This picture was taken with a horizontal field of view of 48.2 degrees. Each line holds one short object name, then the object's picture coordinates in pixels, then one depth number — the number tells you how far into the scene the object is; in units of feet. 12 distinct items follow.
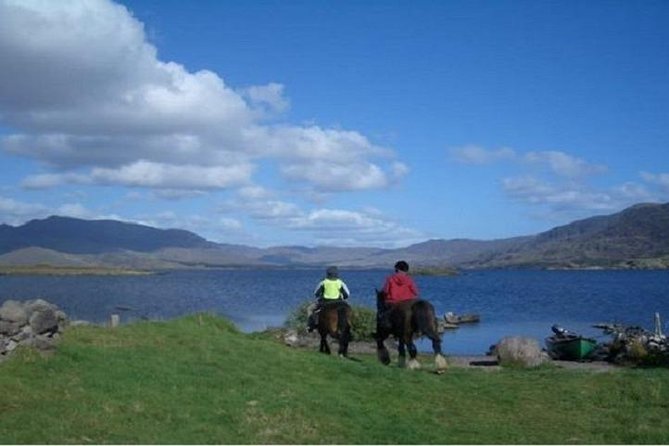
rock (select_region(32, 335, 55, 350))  53.16
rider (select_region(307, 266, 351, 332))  76.13
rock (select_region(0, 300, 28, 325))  52.65
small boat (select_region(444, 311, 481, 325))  190.23
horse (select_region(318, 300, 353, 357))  74.09
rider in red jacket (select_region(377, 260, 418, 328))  68.49
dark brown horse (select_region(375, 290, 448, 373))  65.00
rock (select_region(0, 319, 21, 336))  51.82
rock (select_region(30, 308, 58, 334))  54.13
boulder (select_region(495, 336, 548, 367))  76.43
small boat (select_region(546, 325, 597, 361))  94.22
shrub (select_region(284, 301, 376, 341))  116.88
